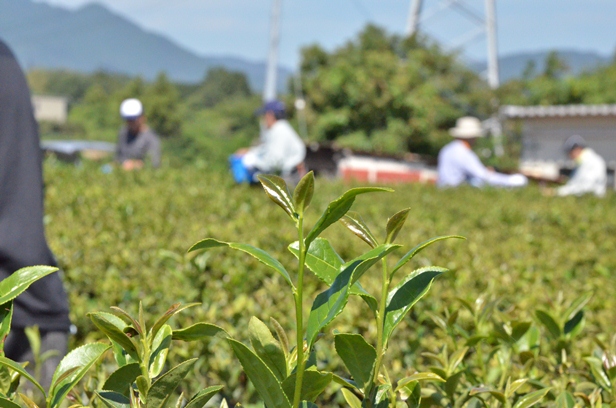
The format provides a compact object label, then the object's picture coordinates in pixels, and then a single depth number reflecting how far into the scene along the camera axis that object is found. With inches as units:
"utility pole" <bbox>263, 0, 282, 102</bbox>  1106.4
